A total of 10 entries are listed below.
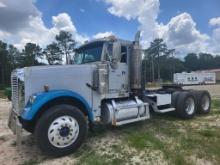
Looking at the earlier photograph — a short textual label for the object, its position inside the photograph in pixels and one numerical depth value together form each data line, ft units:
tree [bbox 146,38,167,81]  202.15
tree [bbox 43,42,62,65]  146.93
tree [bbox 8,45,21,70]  146.33
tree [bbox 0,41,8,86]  131.08
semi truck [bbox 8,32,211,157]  11.25
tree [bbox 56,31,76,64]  146.09
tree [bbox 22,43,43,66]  148.74
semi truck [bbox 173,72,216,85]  111.18
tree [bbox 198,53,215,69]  254.48
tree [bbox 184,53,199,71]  250.39
